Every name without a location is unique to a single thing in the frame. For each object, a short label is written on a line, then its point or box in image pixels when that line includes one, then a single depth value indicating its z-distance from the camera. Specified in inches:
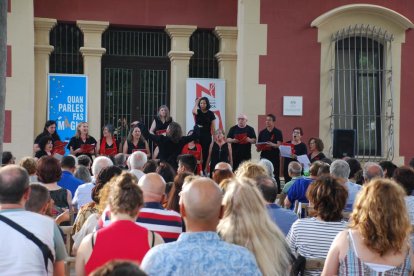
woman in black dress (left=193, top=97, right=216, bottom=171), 516.7
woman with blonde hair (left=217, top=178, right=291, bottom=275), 158.6
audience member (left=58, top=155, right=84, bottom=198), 336.8
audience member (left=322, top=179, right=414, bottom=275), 164.6
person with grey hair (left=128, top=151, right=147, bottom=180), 351.6
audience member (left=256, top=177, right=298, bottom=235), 223.1
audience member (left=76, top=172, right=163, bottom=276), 169.3
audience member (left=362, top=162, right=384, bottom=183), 344.2
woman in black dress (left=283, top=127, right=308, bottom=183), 530.6
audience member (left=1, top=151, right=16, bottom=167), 378.9
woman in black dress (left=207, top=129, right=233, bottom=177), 510.9
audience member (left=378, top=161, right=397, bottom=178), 372.5
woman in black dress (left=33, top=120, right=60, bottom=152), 510.3
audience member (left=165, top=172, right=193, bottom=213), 250.3
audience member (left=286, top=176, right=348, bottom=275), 205.5
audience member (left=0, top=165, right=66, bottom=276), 166.4
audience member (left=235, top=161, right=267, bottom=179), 268.3
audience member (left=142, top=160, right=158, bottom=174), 343.9
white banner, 580.4
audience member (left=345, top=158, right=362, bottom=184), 386.0
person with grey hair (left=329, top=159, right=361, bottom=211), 323.8
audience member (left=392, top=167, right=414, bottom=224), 273.4
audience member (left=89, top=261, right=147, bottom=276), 94.3
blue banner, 558.9
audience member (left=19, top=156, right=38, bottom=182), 325.1
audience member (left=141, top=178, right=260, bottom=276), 134.2
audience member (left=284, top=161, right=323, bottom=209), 329.1
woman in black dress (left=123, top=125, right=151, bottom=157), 503.8
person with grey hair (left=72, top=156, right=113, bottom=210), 302.0
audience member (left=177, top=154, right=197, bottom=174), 360.8
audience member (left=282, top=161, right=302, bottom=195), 375.2
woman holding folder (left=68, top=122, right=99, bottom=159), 511.2
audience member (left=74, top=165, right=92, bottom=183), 354.3
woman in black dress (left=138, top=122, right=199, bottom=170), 468.8
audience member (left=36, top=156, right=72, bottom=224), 290.8
